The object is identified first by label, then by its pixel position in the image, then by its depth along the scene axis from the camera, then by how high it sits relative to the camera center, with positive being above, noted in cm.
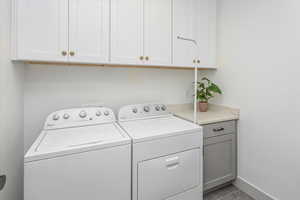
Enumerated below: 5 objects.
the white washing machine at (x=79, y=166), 92 -45
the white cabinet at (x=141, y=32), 147 +69
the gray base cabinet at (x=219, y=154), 162 -62
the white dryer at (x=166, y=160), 118 -52
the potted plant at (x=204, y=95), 202 +5
